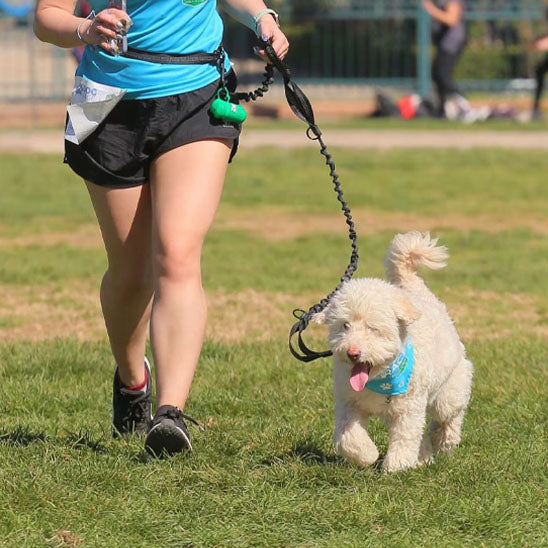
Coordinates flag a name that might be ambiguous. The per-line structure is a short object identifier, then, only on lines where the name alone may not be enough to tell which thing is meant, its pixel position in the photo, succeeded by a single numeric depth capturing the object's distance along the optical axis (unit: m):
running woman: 9.23
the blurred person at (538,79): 41.16
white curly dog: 8.55
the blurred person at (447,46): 42.16
